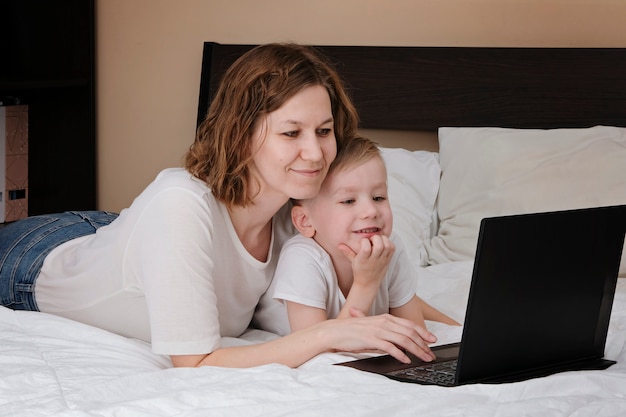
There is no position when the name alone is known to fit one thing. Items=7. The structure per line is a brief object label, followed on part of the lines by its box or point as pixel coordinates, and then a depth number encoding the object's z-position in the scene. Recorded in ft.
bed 5.82
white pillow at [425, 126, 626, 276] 8.71
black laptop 5.94
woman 6.38
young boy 6.70
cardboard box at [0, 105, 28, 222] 10.34
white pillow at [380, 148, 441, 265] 9.08
